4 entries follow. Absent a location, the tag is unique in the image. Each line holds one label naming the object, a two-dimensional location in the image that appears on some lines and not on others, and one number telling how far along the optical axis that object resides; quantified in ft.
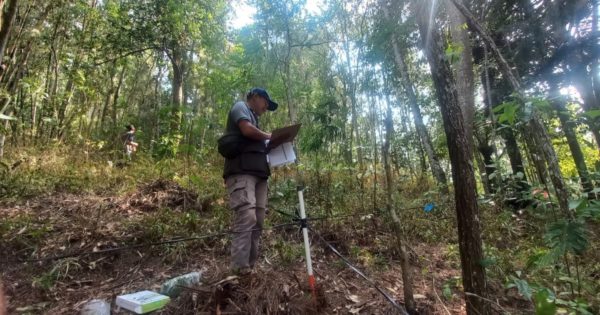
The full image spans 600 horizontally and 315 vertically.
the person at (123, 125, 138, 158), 26.23
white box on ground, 7.38
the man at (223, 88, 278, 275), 9.87
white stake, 8.96
